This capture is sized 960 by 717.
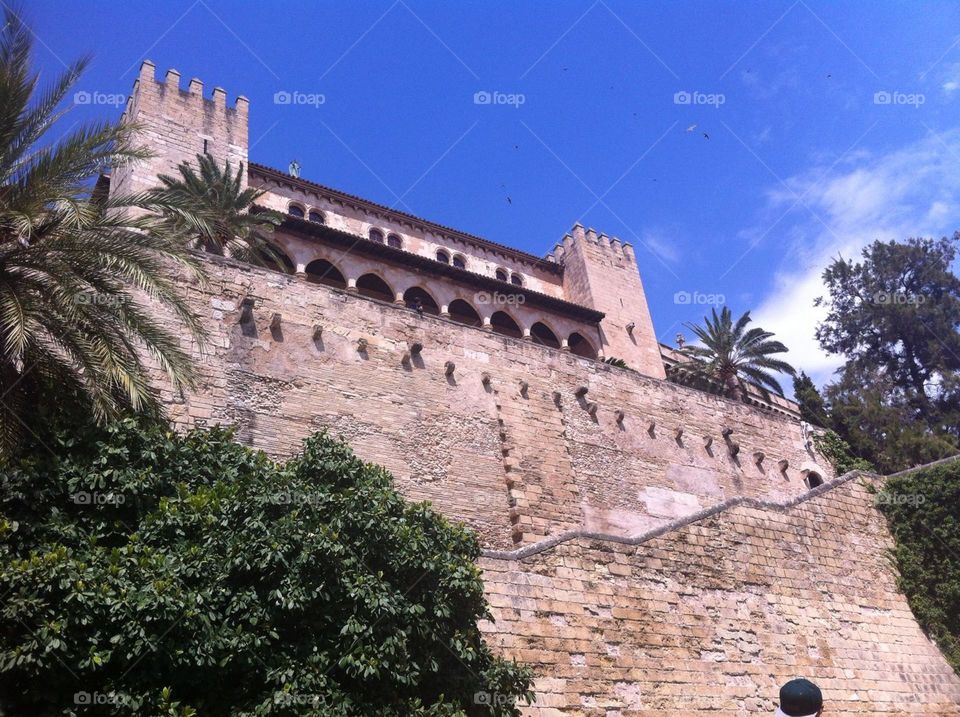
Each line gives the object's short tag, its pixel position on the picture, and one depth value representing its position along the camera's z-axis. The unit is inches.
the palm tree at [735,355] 1211.7
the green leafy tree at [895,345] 1073.5
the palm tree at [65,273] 348.8
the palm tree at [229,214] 842.2
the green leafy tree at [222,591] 277.7
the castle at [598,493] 450.6
